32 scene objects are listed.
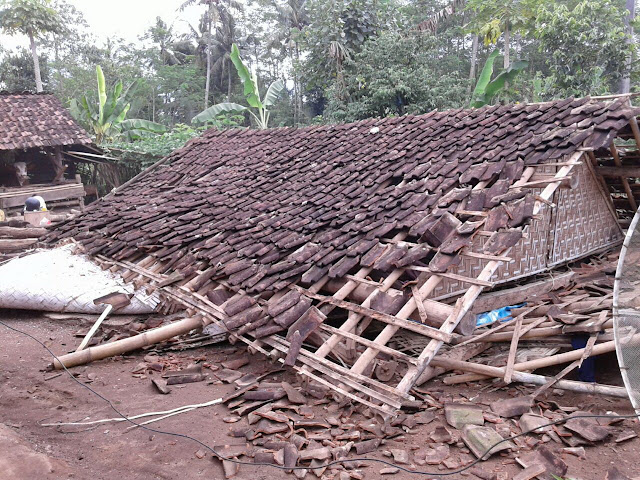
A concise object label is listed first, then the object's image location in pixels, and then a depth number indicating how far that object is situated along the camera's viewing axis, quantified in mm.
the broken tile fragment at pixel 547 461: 3549
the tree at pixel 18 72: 27312
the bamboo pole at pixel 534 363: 4820
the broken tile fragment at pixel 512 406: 4340
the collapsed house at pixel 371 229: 5090
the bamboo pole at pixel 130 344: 5773
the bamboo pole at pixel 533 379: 4297
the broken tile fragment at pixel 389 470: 3672
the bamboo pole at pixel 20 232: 11820
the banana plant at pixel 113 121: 20938
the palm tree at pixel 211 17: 29234
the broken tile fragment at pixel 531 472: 3480
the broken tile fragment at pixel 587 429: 3904
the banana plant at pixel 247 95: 16969
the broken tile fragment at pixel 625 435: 3912
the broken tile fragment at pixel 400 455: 3811
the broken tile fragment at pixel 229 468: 3670
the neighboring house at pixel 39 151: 16078
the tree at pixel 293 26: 28703
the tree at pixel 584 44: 13656
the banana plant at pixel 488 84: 13682
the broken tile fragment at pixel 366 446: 3932
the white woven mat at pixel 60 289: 7465
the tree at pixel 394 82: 16266
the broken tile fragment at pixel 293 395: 4699
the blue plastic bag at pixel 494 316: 6445
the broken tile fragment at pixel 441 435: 4035
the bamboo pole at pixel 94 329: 6180
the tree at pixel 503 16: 16036
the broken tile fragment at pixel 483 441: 3816
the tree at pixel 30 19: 24453
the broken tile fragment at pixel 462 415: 4227
